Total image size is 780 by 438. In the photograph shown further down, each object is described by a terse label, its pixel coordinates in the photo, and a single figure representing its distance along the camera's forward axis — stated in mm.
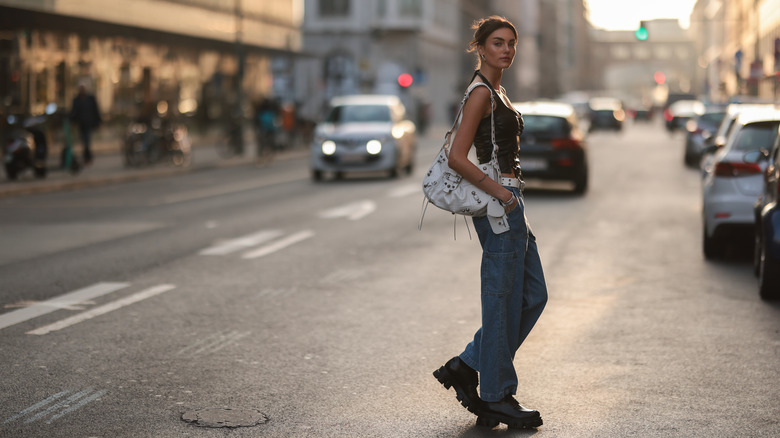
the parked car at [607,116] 69562
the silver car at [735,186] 11656
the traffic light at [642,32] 46719
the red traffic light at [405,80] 60594
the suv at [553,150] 21188
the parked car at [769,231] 9055
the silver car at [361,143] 25609
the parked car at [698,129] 31375
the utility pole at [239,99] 36406
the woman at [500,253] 5402
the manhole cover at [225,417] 5652
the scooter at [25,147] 23844
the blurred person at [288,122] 43000
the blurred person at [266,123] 34625
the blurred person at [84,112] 27109
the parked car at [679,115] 58438
